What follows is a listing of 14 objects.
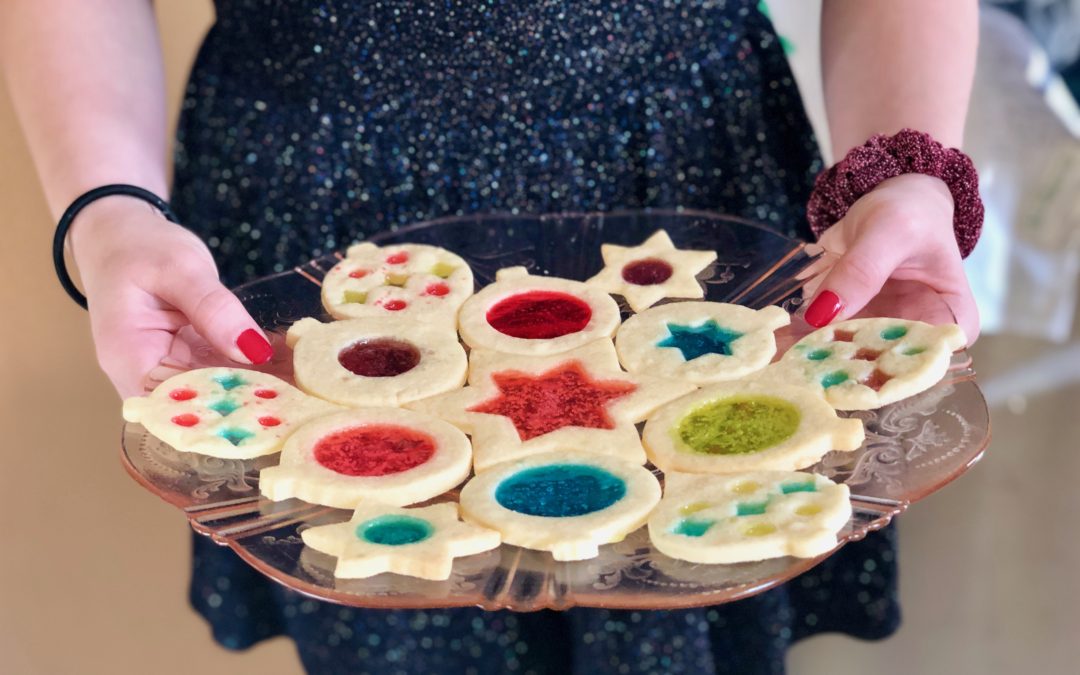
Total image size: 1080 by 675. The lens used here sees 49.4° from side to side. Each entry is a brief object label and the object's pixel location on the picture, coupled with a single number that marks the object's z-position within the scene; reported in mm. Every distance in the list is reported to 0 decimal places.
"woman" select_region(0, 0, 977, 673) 819
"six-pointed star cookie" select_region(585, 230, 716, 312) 741
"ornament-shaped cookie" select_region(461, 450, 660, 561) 516
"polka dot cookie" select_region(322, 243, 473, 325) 734
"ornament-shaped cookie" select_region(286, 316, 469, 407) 651
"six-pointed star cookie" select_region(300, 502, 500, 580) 497
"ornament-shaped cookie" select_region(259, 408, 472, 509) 559
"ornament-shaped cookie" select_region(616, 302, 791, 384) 653
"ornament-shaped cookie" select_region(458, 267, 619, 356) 693
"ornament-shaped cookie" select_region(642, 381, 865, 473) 573
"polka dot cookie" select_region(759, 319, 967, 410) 611
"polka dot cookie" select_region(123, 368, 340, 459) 594
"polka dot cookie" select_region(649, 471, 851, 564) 503
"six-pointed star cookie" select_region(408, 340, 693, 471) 593
